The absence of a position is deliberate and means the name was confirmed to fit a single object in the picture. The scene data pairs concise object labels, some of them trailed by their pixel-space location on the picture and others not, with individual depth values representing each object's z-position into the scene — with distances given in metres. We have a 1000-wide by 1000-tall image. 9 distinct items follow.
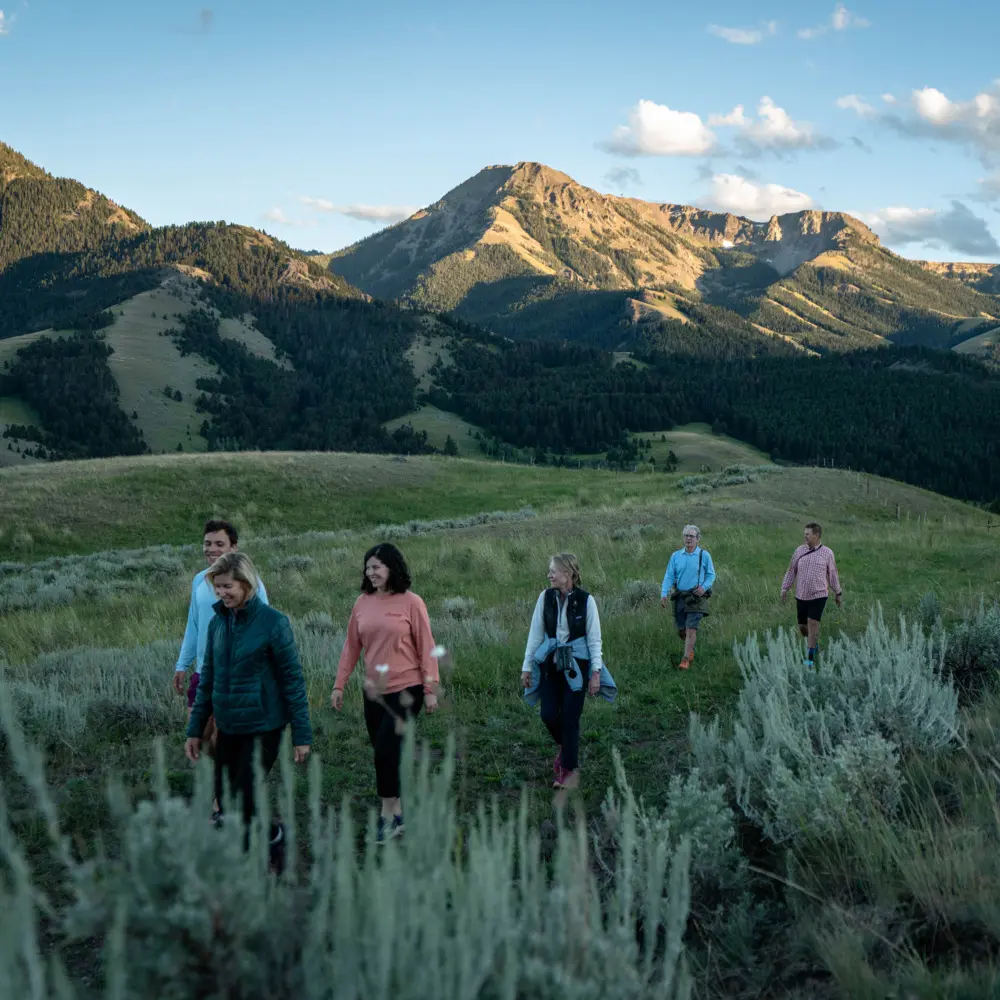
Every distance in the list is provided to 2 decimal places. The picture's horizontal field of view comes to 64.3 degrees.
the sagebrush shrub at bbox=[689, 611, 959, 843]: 4.07
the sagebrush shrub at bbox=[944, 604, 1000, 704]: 7.26
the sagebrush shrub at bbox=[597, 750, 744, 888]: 3.77
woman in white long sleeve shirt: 5.72
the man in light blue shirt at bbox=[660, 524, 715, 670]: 9.09
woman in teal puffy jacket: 4.37
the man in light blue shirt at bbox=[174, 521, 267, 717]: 5.27
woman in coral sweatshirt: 5.16
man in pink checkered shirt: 9.35
